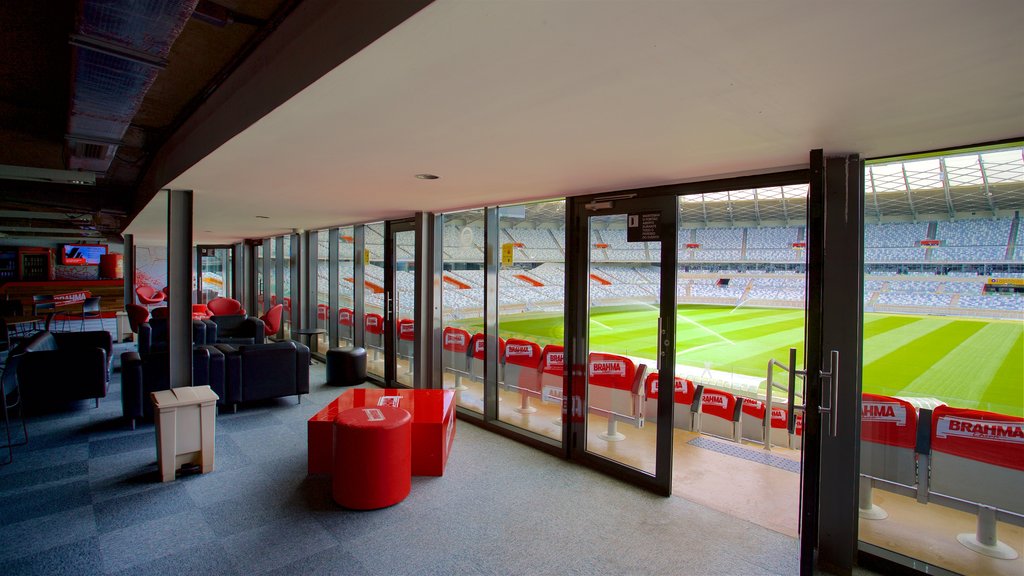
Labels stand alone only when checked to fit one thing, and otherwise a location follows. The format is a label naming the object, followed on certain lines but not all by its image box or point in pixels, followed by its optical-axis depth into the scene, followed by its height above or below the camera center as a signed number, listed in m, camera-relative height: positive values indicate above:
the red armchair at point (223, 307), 10.02 -0.59
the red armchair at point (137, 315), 9.06 -0.71
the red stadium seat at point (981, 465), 2.63 -1.05
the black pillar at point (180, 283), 4.38 -0.03
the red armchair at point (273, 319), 9.13 -0.78
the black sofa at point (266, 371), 5.52 -1.12
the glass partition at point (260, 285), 12.18 -0.13
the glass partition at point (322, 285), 9.59 -0.09
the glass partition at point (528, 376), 5.12 -1.11
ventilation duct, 1.44 +0.84
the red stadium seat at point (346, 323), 9.57 -0.88
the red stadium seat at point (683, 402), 5.30 -1.37
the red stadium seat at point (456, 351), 6.23 -0.92
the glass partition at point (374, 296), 7.76 -0.27
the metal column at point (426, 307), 5.91 -0.32
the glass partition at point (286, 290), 11.04 -0.23
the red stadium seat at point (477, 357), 6.00 -0.97
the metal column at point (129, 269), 11.35 +0.24
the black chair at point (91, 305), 11.85 -0.69
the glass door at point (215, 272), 14.68 +0.28
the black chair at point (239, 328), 8.27 -0.88
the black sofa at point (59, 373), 5.07 -1.07
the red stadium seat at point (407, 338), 7.47 -0.91
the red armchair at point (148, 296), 12.42 -0.47
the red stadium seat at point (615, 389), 4.84 -1.13
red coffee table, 3.92 -1.36
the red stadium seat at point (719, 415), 5.05 -1.45
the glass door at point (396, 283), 6.56 -0.02
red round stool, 3.28 -1.30
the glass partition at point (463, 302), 5.78 -0.27
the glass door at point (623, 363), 3.63 -0.80
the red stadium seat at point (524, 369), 5.57 -1.05
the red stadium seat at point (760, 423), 4.96 -1.50
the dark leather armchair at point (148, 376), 4.88 -1.06
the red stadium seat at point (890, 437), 2.96 -0.97
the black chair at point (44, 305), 11.48 -0.69
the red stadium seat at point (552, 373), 5.34 -1.04
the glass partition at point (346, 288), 9.35 -0.14
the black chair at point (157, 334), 6.90 -0.86
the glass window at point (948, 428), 2.68 -0.87
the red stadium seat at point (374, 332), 8.38 -0.93
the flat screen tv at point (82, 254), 17.67 +0.93
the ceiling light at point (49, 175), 3.96 +0.91
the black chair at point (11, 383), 4.44 -1.07
